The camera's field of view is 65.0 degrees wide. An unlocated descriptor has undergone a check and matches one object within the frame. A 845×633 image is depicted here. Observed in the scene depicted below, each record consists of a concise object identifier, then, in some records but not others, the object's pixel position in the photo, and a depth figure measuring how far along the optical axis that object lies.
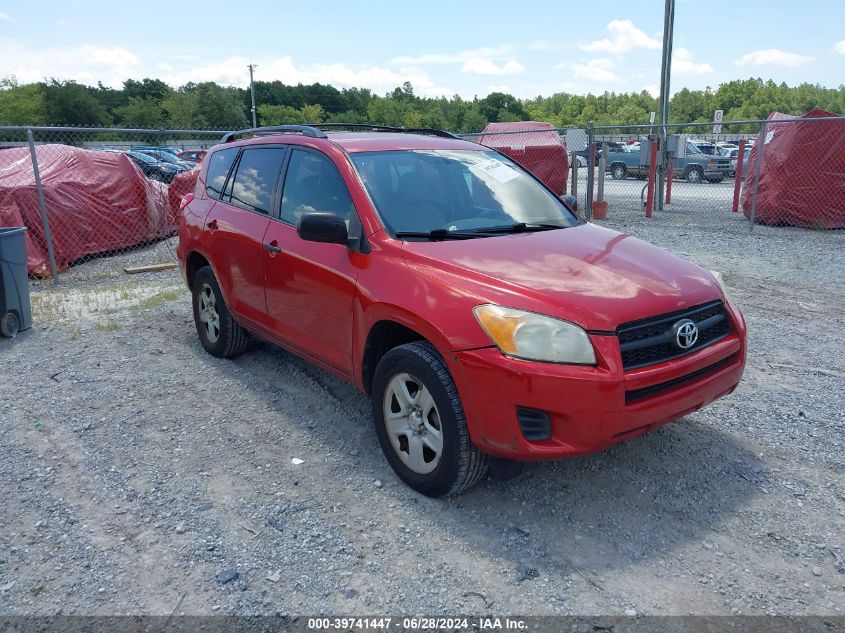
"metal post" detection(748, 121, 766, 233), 11.60
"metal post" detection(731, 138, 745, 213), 15.15
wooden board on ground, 9.59
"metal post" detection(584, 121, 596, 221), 13.42
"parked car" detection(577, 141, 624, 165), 28.65
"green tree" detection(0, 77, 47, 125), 67.94
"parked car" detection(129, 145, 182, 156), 34.88
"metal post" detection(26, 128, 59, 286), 8.48
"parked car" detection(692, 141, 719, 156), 27.79
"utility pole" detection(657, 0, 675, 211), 14.91
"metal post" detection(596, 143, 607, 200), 14.52
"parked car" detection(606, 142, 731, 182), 25.05
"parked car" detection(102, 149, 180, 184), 22.98
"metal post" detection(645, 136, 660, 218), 14.48
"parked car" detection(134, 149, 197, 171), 27.71
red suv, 2.89
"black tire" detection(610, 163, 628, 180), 28.56
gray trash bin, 6.23
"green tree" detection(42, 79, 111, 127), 72.62
